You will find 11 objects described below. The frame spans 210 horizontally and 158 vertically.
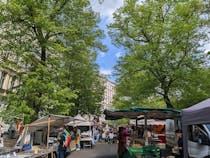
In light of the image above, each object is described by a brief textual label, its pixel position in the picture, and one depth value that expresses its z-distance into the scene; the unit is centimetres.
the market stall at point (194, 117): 357
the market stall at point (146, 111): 695
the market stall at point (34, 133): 746
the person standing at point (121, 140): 806
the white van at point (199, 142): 571
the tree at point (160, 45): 1211
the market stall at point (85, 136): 1546
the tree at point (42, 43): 1024
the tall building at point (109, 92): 7890
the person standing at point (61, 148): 826
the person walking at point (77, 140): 1429
